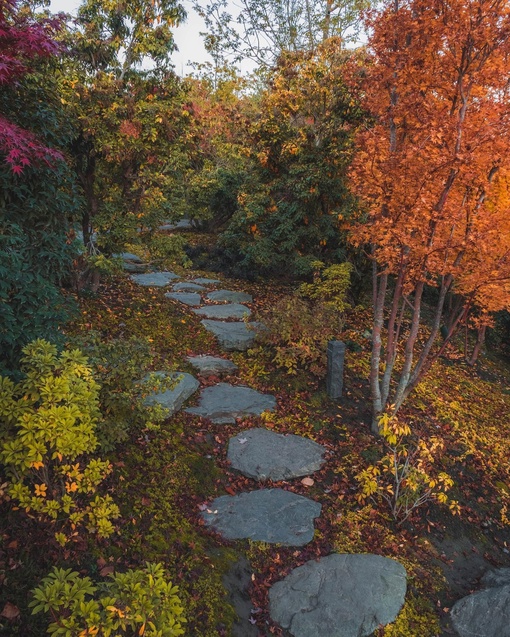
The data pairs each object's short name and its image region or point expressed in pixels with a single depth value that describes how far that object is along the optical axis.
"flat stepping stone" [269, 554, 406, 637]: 3.17
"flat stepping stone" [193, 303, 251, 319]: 8.38
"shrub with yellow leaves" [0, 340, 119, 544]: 2.66
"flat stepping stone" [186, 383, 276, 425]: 5.41
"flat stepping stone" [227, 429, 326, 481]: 4.65
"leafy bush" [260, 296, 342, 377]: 6.64
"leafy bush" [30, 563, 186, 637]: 1.97
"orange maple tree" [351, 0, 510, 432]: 4.35
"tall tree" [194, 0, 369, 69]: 12.04
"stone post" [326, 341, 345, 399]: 6.10
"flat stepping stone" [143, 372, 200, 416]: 5.03
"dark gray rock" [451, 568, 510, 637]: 3.38
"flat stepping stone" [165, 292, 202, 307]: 8.77
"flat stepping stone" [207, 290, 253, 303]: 9.50
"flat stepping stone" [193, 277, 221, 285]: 10.66
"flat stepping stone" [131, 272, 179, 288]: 9.43
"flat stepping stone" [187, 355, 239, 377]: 6.43
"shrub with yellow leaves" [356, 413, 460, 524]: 4.24
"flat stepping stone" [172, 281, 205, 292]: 9.66
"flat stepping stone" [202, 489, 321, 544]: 3.82
